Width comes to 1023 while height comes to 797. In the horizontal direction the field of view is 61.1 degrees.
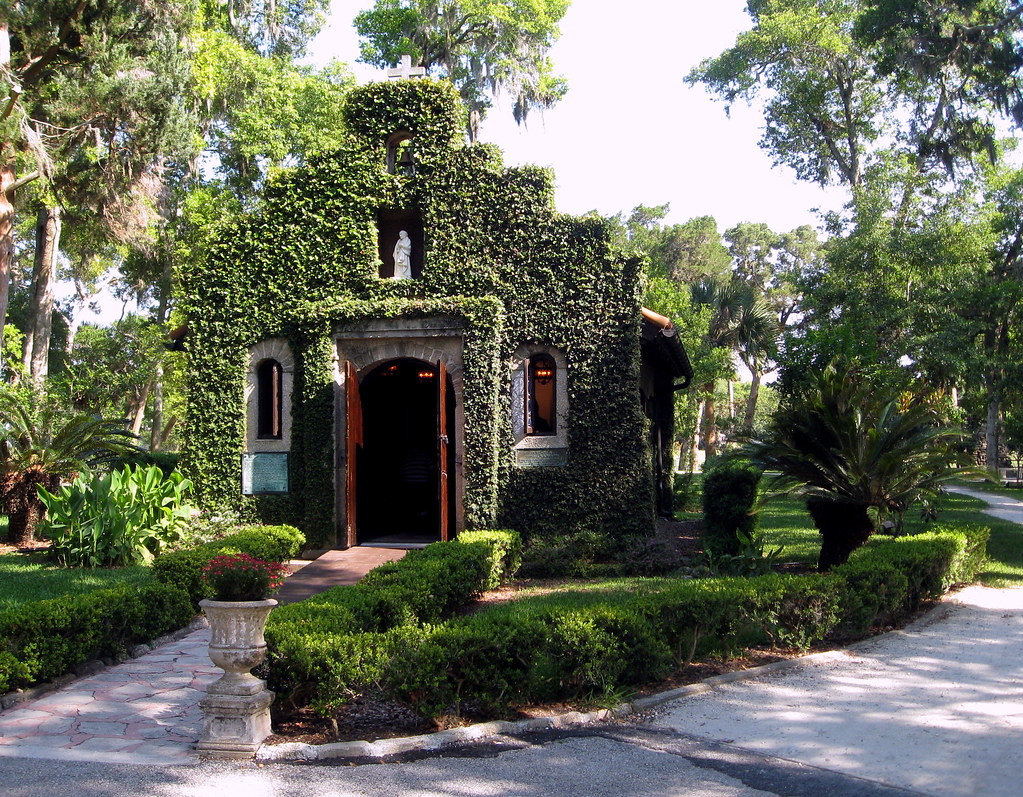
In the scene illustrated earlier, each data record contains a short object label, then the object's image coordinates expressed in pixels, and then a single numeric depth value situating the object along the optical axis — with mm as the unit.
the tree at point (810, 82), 32594
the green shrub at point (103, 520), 12781
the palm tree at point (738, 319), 33938
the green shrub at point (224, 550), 10359
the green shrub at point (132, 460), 16281
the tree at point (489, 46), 28938
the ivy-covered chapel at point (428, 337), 14305
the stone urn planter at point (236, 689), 6082
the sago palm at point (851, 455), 11539
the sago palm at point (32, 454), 14656
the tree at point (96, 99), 21312
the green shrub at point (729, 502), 14086
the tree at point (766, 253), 56094
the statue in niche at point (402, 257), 15133
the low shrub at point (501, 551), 12078
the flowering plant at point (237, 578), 6391
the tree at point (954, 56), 16656
